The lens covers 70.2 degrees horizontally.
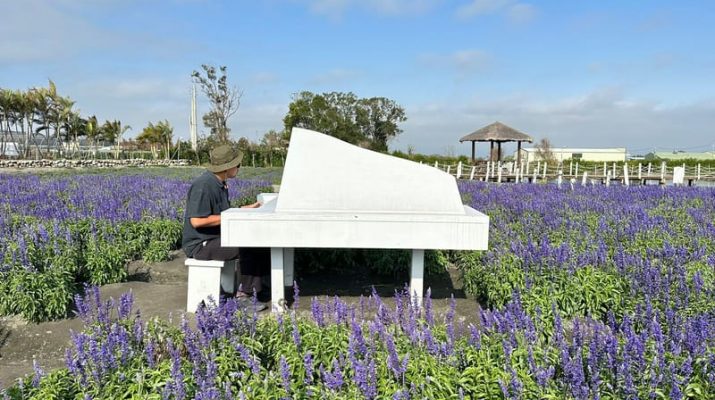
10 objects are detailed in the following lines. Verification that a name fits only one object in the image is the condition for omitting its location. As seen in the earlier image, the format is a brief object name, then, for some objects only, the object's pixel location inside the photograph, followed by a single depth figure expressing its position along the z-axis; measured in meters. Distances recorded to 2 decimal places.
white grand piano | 4.38
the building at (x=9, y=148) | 51.25
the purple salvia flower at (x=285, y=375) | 2.37
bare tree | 48.91
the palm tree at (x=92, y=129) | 56.12
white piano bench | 4.54
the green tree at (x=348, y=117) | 57.59
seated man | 4.77
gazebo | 31.95
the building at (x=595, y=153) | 70.12
